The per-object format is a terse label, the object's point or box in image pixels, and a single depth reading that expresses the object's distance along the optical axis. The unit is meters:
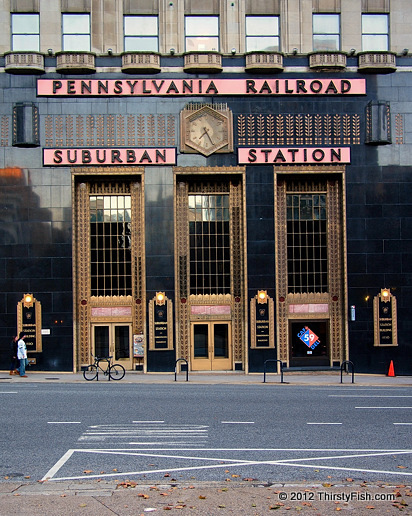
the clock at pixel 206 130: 30.59
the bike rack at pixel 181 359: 27.72
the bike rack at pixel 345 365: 30.71
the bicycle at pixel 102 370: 27.97
